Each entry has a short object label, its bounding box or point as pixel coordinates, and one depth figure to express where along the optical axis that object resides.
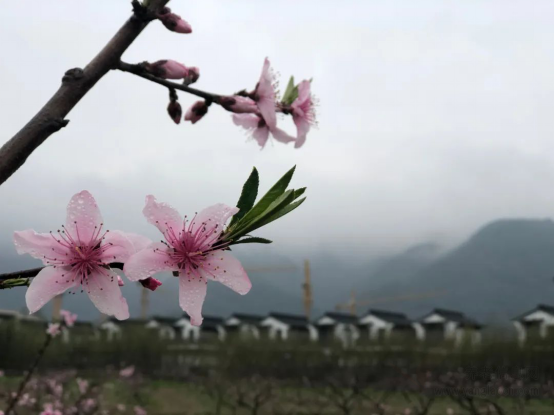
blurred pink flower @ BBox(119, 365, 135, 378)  4.84
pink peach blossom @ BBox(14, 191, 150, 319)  0.30
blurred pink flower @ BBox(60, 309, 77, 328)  2.23
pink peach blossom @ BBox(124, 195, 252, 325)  0.30
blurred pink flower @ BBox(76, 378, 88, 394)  3.29
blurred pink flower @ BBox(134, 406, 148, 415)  3.40
